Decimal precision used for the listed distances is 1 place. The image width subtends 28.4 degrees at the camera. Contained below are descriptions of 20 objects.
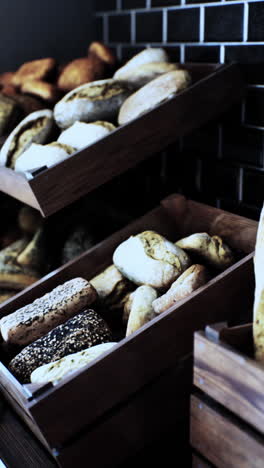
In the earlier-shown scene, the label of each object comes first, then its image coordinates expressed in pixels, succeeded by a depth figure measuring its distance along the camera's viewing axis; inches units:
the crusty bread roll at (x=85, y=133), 48.4
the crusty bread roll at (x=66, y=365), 37.5
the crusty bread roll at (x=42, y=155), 47.4
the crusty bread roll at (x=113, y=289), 48.7
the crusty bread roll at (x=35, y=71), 64.6
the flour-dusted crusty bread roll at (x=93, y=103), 51.8
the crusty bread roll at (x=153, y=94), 48.4
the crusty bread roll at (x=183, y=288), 40.6
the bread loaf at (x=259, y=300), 32.4
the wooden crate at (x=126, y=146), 44.6
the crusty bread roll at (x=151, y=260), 44.8
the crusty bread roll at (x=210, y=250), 45.2
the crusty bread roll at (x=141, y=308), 41.3
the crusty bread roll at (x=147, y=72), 54.8
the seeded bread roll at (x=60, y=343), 41.7
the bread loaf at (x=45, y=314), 44.4
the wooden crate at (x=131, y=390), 35.5
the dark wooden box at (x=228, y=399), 29.9
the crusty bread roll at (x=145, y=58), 58.3
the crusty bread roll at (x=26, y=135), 52.4
